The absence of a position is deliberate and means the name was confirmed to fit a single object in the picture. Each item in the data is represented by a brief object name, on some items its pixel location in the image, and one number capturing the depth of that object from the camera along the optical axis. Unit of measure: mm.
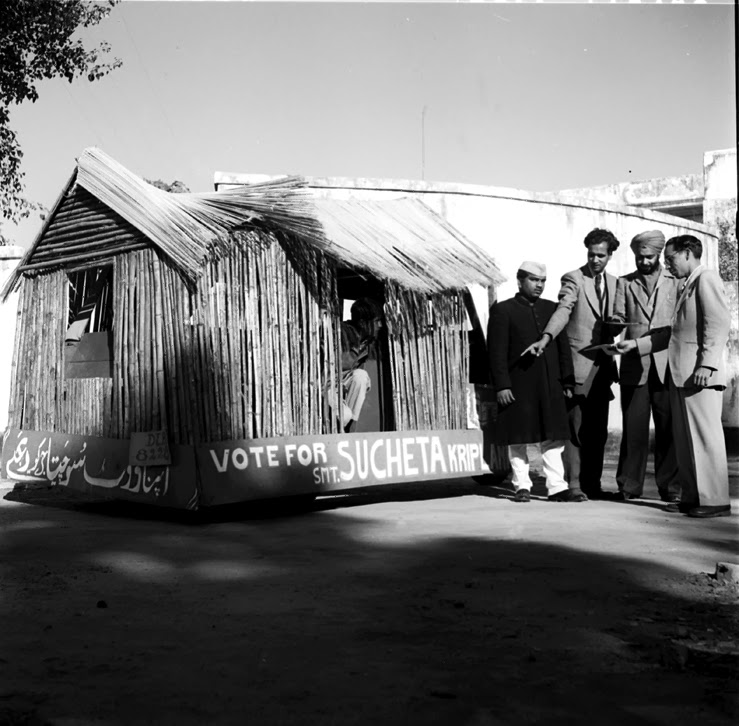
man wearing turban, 7871
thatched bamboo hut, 6789
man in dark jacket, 7930
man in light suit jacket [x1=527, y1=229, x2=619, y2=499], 8141
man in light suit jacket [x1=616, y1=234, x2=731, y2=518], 6848
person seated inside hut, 8336
